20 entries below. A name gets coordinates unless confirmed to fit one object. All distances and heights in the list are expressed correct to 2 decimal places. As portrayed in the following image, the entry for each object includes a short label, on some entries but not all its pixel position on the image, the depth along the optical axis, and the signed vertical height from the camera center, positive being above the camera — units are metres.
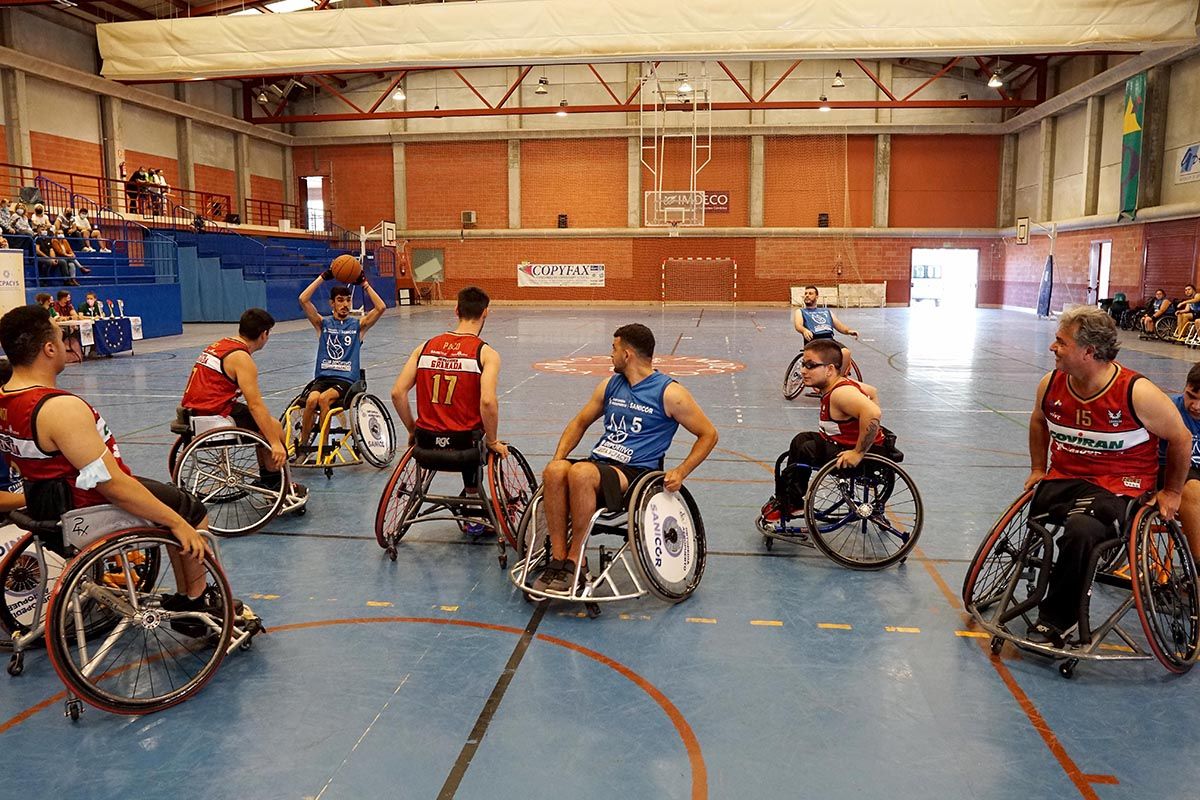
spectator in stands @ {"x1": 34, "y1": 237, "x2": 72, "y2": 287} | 17.50 +0.40
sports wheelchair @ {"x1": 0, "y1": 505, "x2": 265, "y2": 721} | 3.23 -1.39
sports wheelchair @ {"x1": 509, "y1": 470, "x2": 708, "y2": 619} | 4.32 -1.37
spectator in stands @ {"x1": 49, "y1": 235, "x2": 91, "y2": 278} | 17.86 +0.65
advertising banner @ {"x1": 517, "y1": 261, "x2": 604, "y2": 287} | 35.84 +0.33
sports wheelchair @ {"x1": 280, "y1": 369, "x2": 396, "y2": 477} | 7.26 -1.28
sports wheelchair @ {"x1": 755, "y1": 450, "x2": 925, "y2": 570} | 5.06 -1.45
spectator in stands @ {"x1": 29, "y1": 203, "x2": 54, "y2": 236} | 18.25 +1.27
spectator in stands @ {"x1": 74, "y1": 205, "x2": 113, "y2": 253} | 19.67 +1.10
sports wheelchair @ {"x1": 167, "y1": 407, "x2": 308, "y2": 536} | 5.62 -1.31
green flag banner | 23.19 +3.66
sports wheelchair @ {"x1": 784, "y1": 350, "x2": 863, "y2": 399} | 11.44 -1.31
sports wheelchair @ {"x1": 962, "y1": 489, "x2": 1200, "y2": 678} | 3.61 -1.38
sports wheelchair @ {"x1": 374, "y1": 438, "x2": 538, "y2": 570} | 5.04 -1.28
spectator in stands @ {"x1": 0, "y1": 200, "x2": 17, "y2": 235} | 17.25 +1.24
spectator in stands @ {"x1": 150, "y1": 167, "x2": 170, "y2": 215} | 25.20 +2.73
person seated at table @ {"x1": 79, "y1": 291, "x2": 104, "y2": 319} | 16.44 -0.45
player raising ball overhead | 7.25 -0.58
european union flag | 15.67 -0.94
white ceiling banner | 14.01 +4.17
